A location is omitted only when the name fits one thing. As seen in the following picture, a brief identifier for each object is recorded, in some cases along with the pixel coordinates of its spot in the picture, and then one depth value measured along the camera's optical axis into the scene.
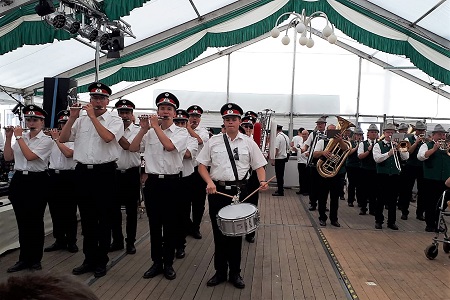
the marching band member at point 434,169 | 7.18
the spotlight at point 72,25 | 6.40
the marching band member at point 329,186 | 7.32
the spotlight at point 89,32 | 6.80
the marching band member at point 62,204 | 5.52
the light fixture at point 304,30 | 8.38
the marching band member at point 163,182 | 4.50
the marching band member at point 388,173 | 7.23
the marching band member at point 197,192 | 6.47
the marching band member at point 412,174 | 8.25
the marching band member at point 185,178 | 5.32
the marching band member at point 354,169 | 9.15
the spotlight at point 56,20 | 6.12
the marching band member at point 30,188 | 4.53
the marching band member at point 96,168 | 4.38
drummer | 4.36
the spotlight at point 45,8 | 5.44
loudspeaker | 6.19
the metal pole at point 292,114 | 14.93
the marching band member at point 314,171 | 8.08
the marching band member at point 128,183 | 5.54
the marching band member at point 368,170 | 8.14
